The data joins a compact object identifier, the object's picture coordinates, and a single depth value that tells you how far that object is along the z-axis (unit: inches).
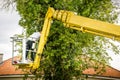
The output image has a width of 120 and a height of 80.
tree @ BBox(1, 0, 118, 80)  713.8
